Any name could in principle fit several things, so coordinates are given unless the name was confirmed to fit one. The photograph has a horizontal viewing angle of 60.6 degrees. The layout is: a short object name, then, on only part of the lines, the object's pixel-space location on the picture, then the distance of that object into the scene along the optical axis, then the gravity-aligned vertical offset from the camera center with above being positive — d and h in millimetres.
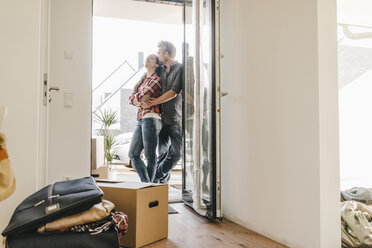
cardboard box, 1808 -447
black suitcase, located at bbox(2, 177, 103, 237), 1270 -313
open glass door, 2369 +146
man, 3162 +282
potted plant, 4688 -26
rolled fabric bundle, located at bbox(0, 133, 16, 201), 720 -93
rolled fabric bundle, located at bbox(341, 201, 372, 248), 1732 -529
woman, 3119 +54
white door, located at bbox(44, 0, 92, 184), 2771 +384
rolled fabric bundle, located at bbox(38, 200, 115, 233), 1335 -377
